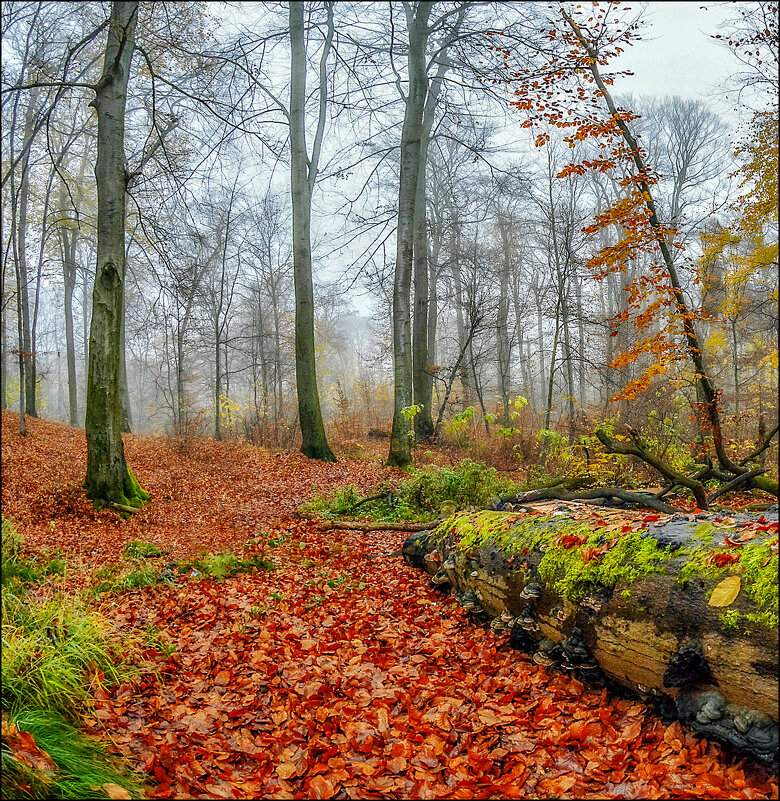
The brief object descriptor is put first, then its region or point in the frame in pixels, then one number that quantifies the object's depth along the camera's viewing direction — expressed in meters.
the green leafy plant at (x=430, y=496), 7.25
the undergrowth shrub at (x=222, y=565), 5.38
